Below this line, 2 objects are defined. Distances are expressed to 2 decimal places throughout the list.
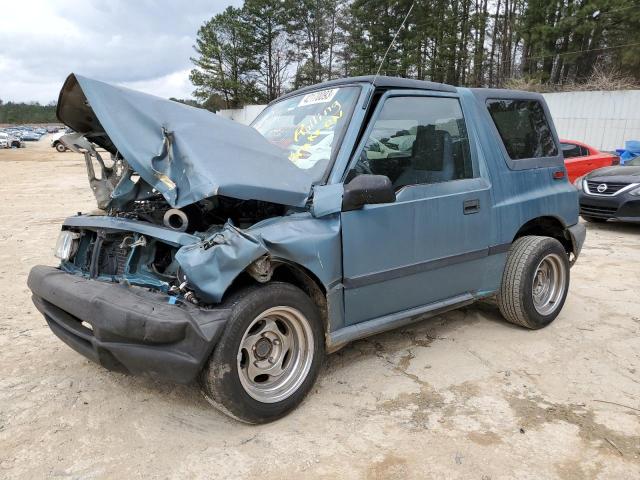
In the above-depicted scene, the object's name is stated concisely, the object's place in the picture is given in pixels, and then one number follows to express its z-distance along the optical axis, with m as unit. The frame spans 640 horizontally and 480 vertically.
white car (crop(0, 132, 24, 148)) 43.21
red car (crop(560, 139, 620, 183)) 11.26
